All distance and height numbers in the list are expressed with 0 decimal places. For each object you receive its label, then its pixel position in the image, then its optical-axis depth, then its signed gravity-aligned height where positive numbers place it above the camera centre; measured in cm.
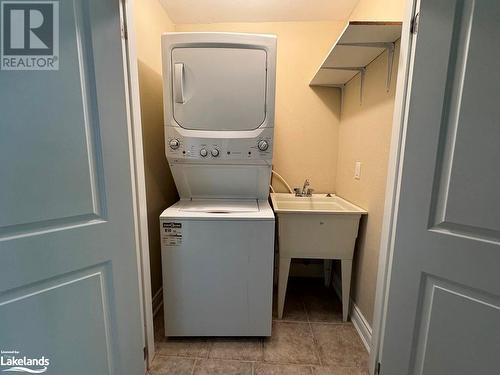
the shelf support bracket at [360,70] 169 +68
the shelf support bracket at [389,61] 132 +59
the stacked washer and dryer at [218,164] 137 -6
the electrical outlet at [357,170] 171 -10
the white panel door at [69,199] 77 -18
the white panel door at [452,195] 74 -14
